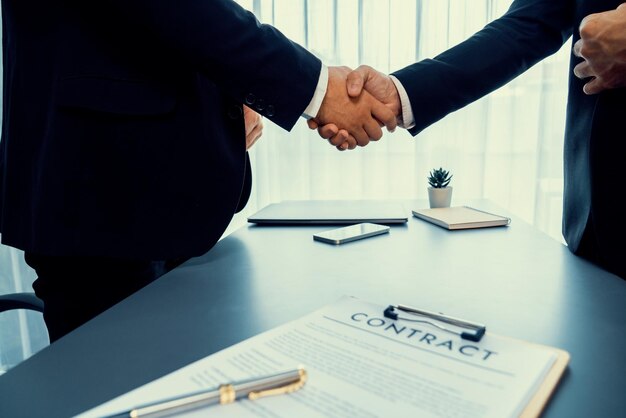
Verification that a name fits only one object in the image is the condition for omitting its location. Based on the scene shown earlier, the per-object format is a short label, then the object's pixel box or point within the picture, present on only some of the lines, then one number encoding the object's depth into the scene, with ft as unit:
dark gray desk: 1.09
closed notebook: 2.93
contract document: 0.93
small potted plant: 3.74
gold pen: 0.90
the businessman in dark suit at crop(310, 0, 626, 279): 2.36
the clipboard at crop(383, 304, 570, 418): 0.94
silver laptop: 3.14
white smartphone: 2.60
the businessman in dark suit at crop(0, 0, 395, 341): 2.39
